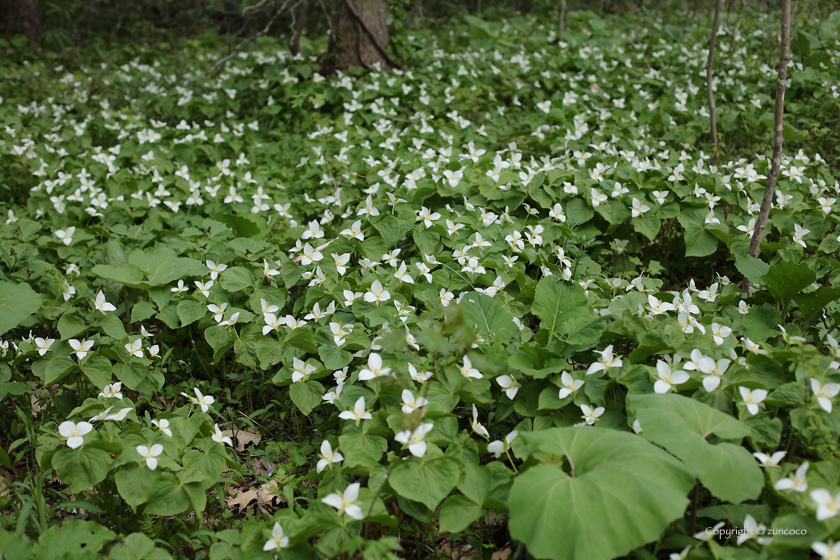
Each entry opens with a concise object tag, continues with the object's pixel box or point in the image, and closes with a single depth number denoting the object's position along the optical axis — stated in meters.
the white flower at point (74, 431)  1.86
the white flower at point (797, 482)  1.53
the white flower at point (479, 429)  2.00
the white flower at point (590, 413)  1.93
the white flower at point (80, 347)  2.39
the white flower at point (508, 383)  2.13
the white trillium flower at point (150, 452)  1.90
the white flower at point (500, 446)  1.92
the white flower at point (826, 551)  1.29
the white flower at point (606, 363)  1.99
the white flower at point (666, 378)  1.85
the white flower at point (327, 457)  1.90
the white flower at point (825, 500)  1.38
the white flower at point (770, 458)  1.63
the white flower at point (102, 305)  2.67
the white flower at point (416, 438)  1.76
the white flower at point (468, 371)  2.14
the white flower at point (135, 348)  2.53
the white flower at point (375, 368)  2.12
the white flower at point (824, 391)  1.69
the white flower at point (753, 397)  1.76
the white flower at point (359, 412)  2.03
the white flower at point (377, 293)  2.57
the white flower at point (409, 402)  1.98
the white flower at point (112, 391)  2.24
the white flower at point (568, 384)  1.99
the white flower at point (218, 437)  2.07
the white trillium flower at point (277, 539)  1.70
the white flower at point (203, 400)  2.24
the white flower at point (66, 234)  3.51
